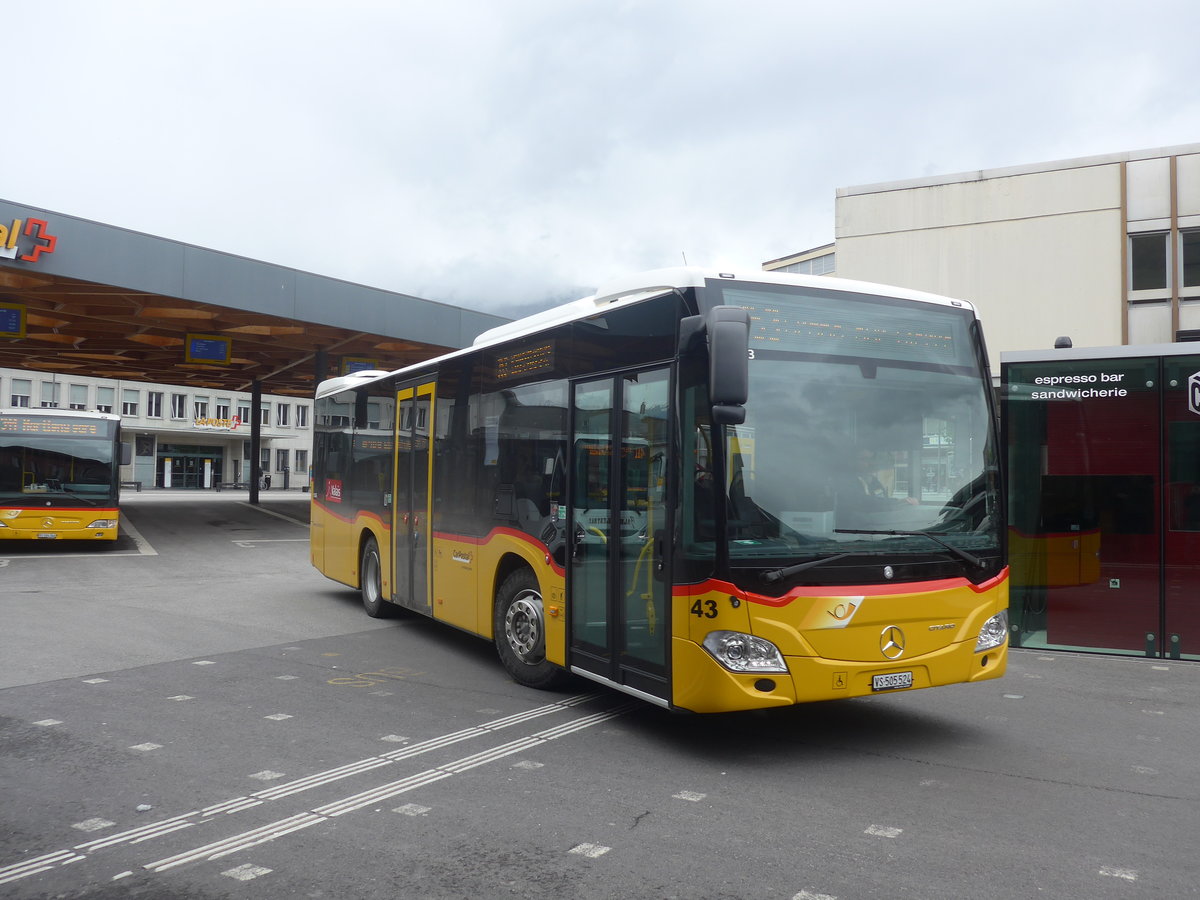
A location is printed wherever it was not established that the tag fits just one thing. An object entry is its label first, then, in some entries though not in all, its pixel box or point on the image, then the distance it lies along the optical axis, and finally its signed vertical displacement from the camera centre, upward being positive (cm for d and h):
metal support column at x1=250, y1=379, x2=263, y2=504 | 3712 +101
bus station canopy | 2012 +392
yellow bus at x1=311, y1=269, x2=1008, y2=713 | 555 -12
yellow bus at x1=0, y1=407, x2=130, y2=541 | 1941 -22
